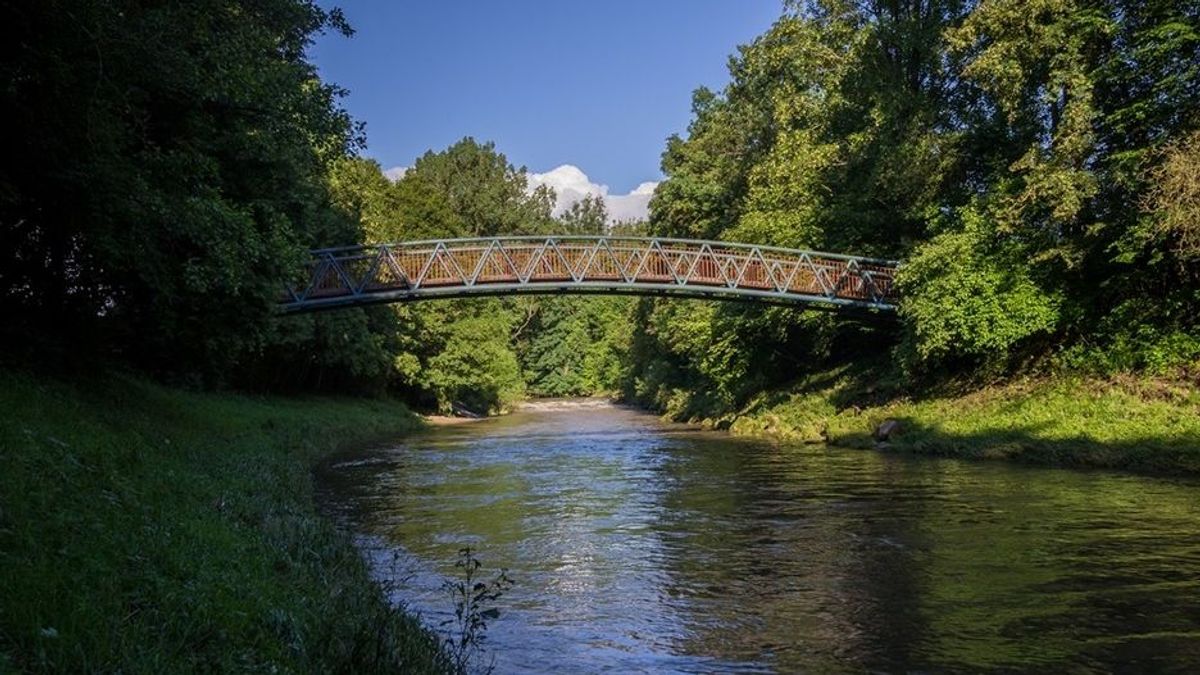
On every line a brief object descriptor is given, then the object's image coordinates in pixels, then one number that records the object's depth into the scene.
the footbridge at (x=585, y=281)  30.20
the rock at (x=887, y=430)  27.67
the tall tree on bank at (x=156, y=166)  10.25
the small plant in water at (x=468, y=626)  6.66
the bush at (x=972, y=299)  25.44
